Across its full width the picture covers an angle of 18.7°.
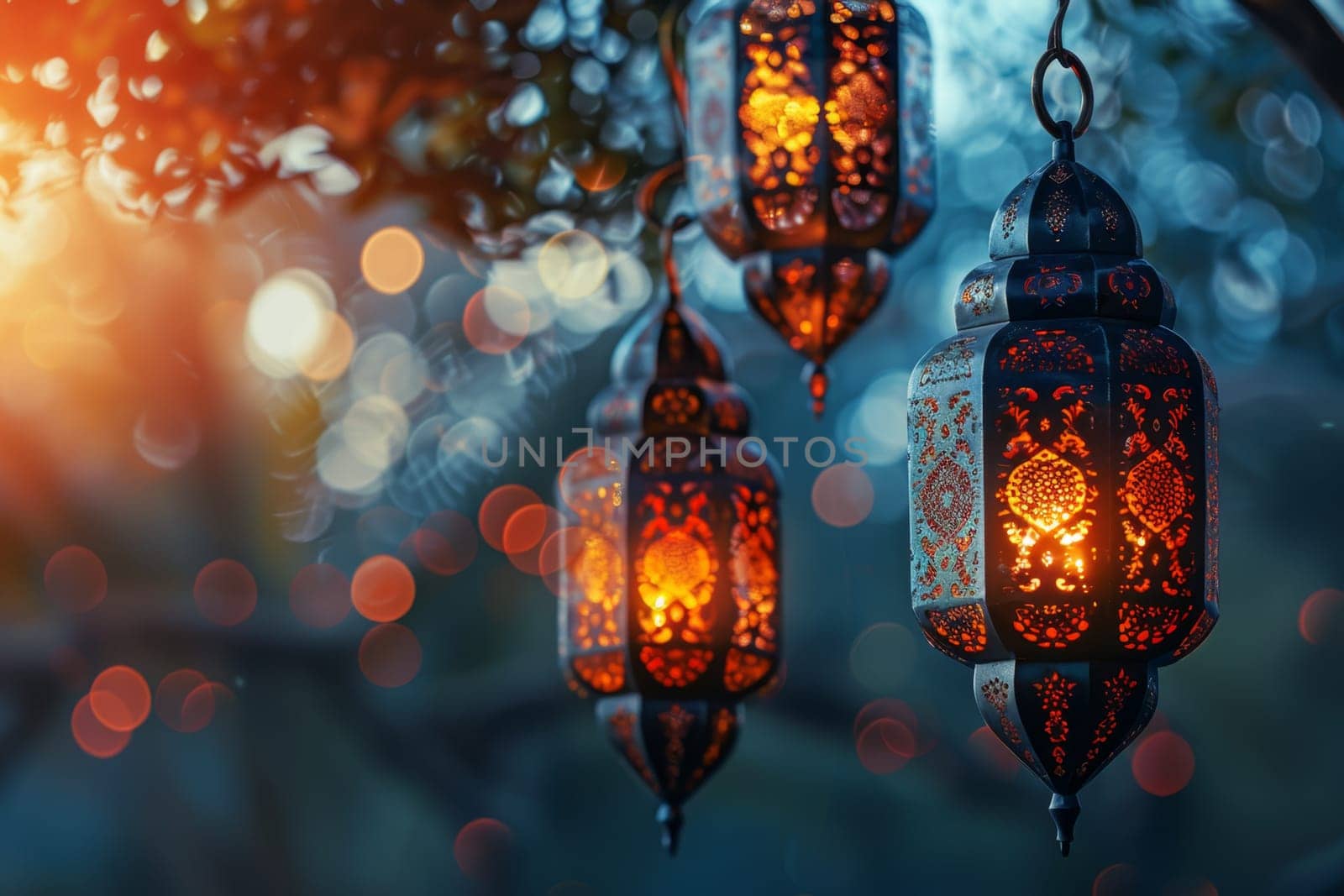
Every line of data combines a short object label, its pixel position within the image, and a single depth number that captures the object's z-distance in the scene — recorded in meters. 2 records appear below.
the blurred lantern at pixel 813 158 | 2.25
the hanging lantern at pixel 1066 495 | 2.12
